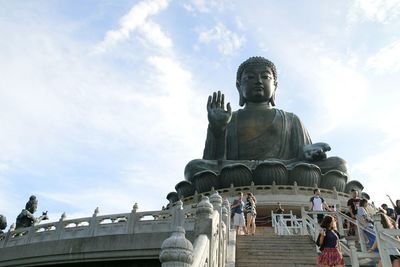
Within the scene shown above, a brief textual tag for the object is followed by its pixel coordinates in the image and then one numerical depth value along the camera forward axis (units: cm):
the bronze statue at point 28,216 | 1281
